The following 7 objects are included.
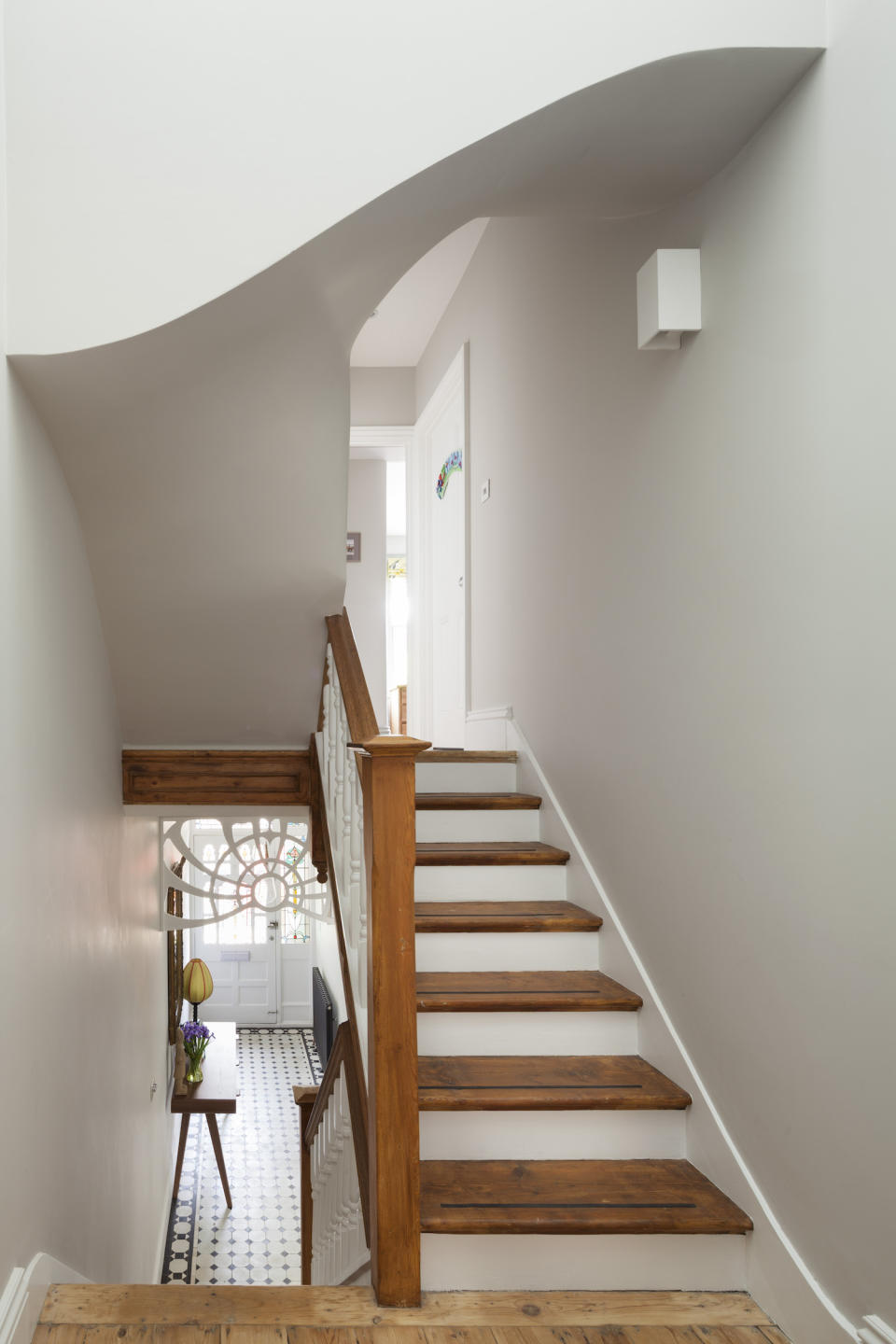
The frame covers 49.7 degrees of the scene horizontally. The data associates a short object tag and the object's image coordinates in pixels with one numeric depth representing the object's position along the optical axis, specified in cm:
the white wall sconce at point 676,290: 223
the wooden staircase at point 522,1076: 201
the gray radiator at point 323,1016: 810
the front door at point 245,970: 1031
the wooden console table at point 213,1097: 595
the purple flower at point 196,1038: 645
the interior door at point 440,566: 547
